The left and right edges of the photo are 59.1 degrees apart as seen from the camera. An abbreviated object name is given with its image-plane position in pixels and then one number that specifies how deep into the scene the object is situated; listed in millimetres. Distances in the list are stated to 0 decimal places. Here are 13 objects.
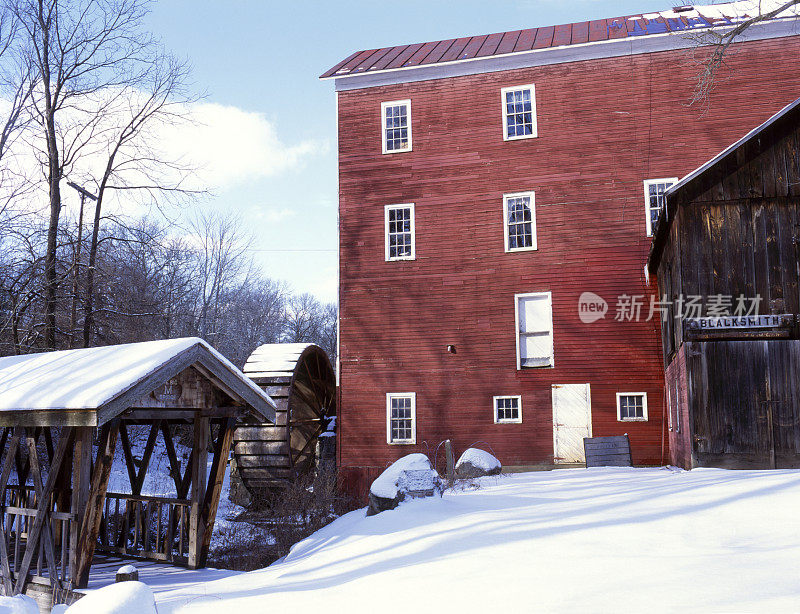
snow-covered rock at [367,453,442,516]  10406
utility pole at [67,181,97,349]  18969
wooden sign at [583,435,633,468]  16297
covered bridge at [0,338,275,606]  8398
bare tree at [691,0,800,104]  16642
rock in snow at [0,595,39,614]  4740
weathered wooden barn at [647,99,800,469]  12500
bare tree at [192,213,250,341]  49022
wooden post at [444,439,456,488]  14727
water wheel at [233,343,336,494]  18828
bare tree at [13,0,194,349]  20906
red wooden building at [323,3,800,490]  18031
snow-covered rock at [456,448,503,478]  14945
